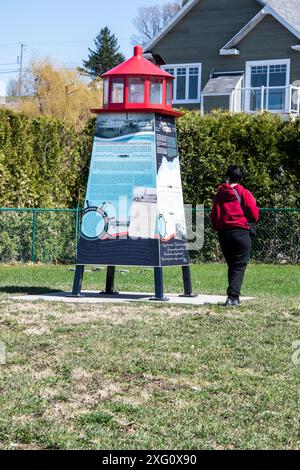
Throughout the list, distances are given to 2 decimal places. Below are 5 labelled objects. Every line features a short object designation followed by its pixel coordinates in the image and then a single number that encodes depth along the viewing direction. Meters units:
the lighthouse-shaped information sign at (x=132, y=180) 11.94
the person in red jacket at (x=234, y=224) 11.28
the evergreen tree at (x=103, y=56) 83.75
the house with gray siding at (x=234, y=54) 32.97
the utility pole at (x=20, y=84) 81.88
